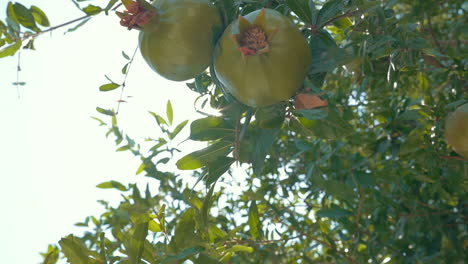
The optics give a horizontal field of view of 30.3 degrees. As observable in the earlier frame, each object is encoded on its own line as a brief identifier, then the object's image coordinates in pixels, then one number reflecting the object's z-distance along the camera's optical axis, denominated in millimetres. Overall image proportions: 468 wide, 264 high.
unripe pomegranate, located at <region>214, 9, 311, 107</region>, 687
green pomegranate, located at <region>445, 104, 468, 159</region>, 910
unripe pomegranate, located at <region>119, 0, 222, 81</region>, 727
